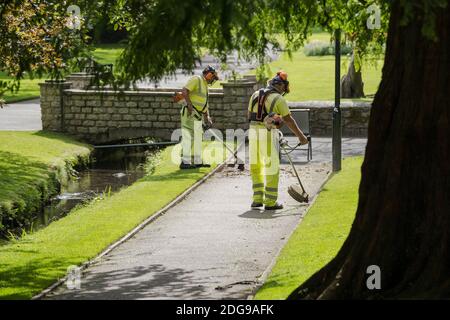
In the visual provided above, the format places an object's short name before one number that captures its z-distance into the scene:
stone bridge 26.95
